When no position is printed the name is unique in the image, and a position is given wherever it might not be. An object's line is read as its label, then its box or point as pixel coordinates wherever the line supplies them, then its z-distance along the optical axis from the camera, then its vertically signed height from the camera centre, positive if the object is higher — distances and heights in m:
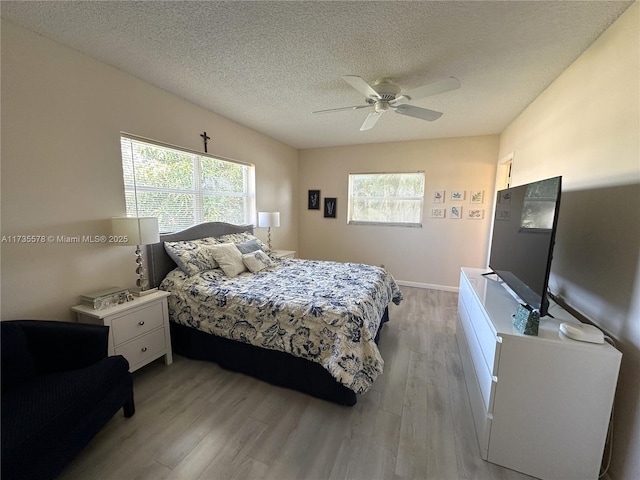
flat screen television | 1.44 -0.17
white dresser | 1.27 -0.94
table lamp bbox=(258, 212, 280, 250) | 3.93 -0.19
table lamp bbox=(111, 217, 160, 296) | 2.09 -0.22
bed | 1.86 -0.85
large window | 2.50 +0.22
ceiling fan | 1.92 +0.92
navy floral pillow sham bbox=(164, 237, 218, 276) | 2.60 -0.52
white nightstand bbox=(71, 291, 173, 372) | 1.90 -0.96
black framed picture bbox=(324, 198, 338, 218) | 5.03 +0.02
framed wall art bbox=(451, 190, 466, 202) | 4.18 +0.26
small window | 4.52 +0.20
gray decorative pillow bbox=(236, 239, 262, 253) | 3.24 -0.50
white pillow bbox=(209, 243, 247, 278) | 2.79 -0.58
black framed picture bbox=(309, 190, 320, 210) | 5.14 +0.17
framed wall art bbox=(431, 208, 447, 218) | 4.32 -0.02
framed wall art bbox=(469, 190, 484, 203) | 4.09 +0.25
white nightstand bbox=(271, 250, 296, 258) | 3.83 -0.70
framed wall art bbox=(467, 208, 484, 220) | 4.12 -0.02
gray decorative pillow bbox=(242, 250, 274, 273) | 2.99 -0.63
